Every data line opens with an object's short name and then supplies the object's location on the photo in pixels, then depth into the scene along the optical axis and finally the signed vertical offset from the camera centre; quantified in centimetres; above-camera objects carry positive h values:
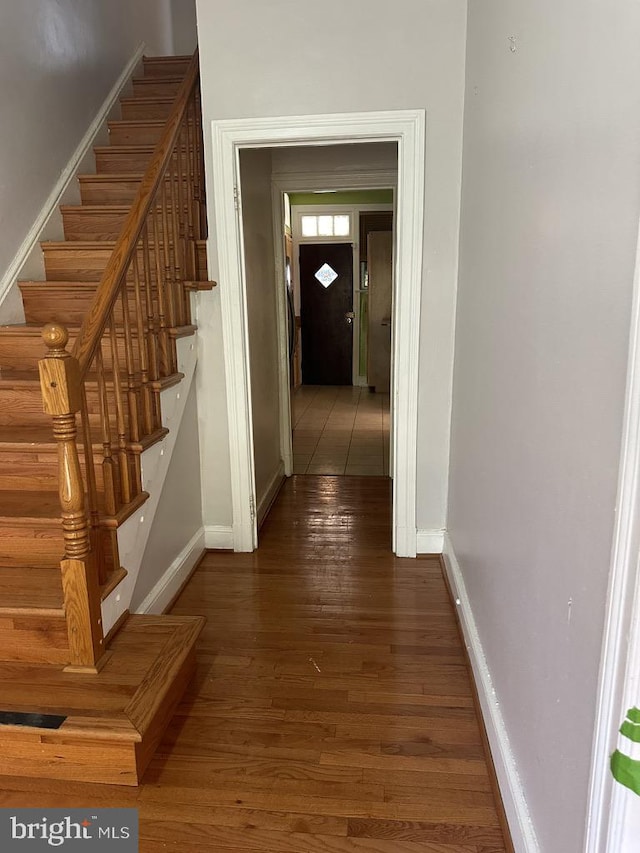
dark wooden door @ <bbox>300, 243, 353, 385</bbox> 805 -15
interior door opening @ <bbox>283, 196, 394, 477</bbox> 749 +0
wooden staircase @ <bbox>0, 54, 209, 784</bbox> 172 -65
